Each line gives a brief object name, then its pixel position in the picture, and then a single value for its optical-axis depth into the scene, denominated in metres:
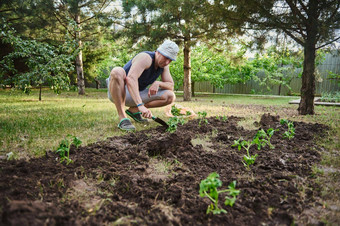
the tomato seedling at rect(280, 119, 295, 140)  2.79
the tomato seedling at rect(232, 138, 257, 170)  1.93
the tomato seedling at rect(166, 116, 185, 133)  3.10
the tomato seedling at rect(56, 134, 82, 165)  1.96
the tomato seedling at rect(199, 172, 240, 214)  1.23
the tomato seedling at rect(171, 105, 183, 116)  4.59
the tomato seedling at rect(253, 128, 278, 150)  2.19
